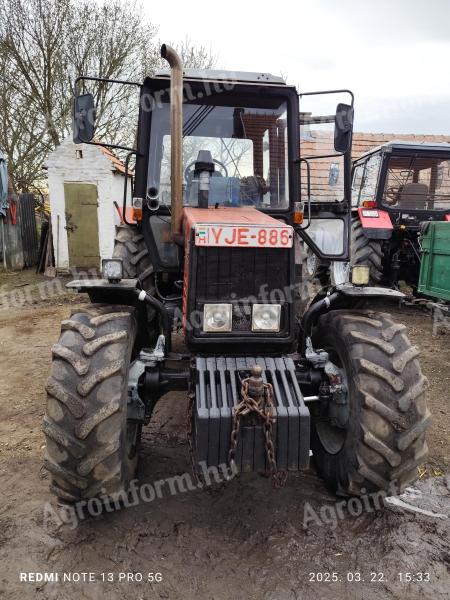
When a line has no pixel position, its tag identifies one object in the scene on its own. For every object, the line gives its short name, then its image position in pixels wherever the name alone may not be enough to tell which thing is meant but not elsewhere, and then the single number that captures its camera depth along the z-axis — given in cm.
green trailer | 677
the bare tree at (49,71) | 1431
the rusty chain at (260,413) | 243
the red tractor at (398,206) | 829
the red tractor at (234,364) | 252
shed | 1177
